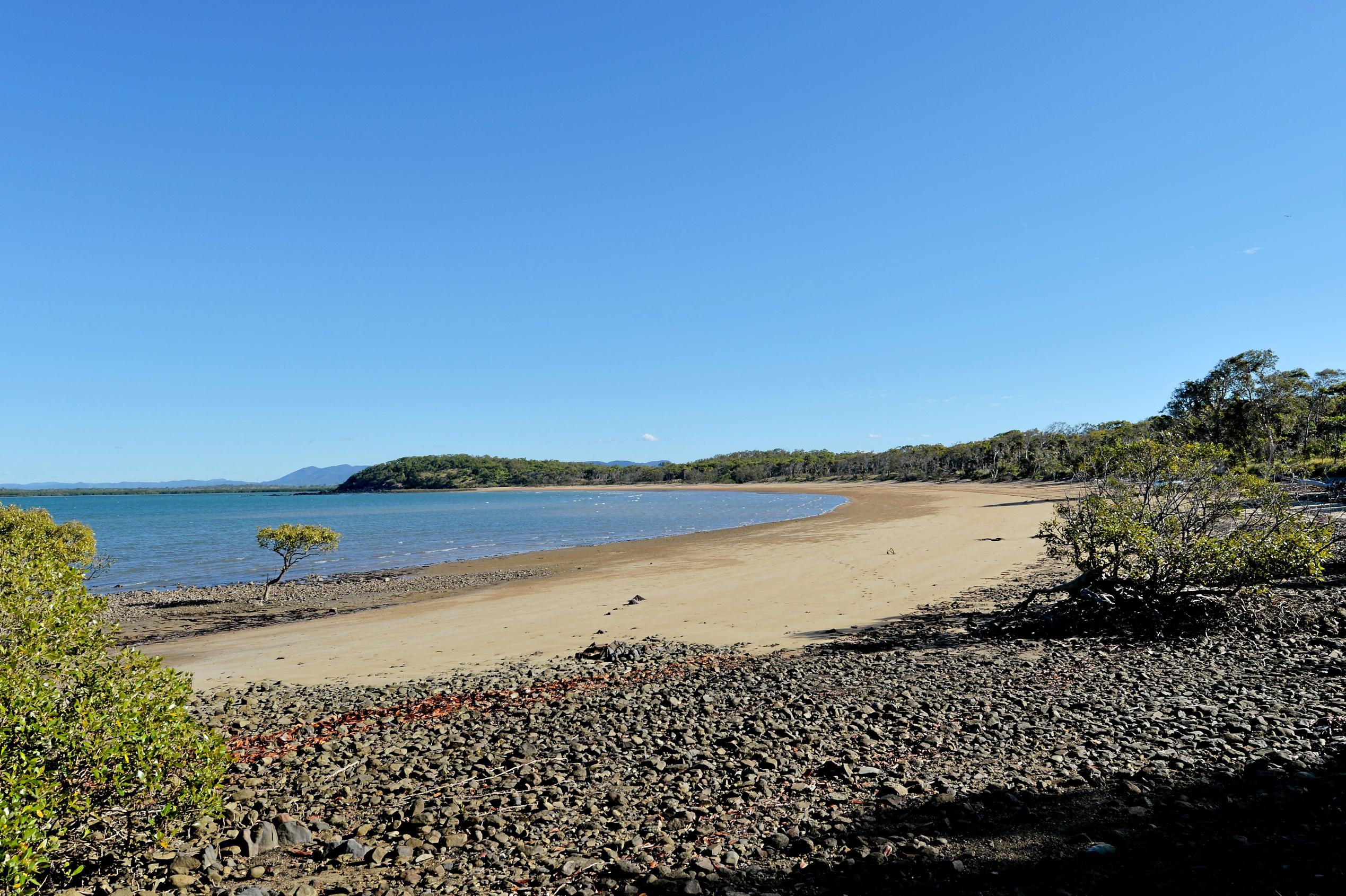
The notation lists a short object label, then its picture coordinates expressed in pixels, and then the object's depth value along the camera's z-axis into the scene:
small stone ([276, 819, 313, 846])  5.91
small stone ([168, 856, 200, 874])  5.28
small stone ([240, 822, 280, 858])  5.73
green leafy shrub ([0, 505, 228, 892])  4.39
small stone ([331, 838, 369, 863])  5.61
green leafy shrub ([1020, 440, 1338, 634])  11.77
